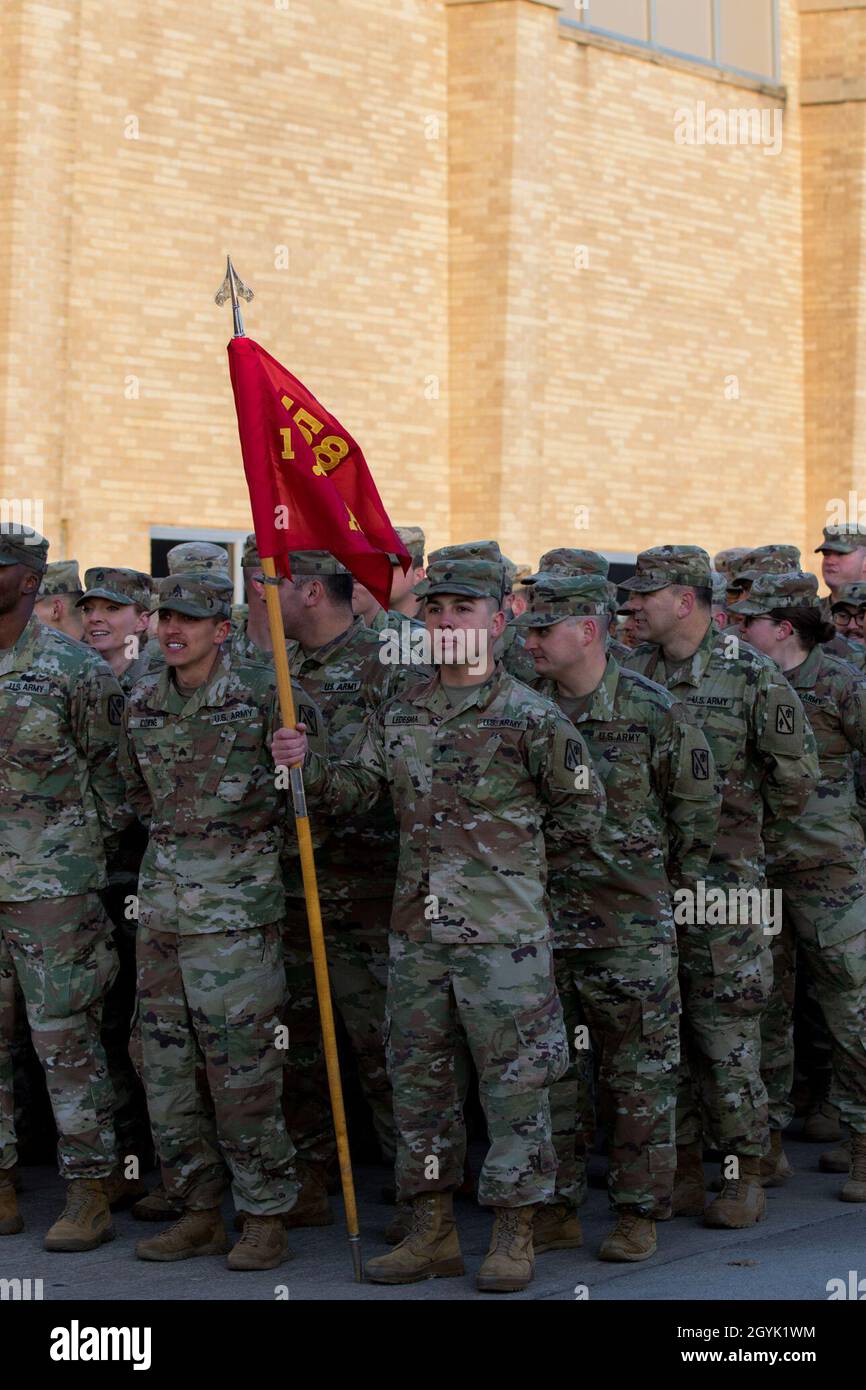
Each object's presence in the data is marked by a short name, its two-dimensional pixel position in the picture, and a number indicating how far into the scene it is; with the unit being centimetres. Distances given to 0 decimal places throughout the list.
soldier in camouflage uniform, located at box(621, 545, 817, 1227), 664
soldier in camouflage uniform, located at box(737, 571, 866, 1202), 737
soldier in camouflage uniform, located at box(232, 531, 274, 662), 730
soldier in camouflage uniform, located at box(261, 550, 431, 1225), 677
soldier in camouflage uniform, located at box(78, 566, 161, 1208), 720
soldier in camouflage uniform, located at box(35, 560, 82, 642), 923
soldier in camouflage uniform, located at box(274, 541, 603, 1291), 578
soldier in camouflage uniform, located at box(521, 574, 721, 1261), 621
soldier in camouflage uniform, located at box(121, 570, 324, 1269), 605
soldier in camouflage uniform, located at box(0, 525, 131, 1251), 634
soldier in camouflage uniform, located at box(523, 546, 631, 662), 647
